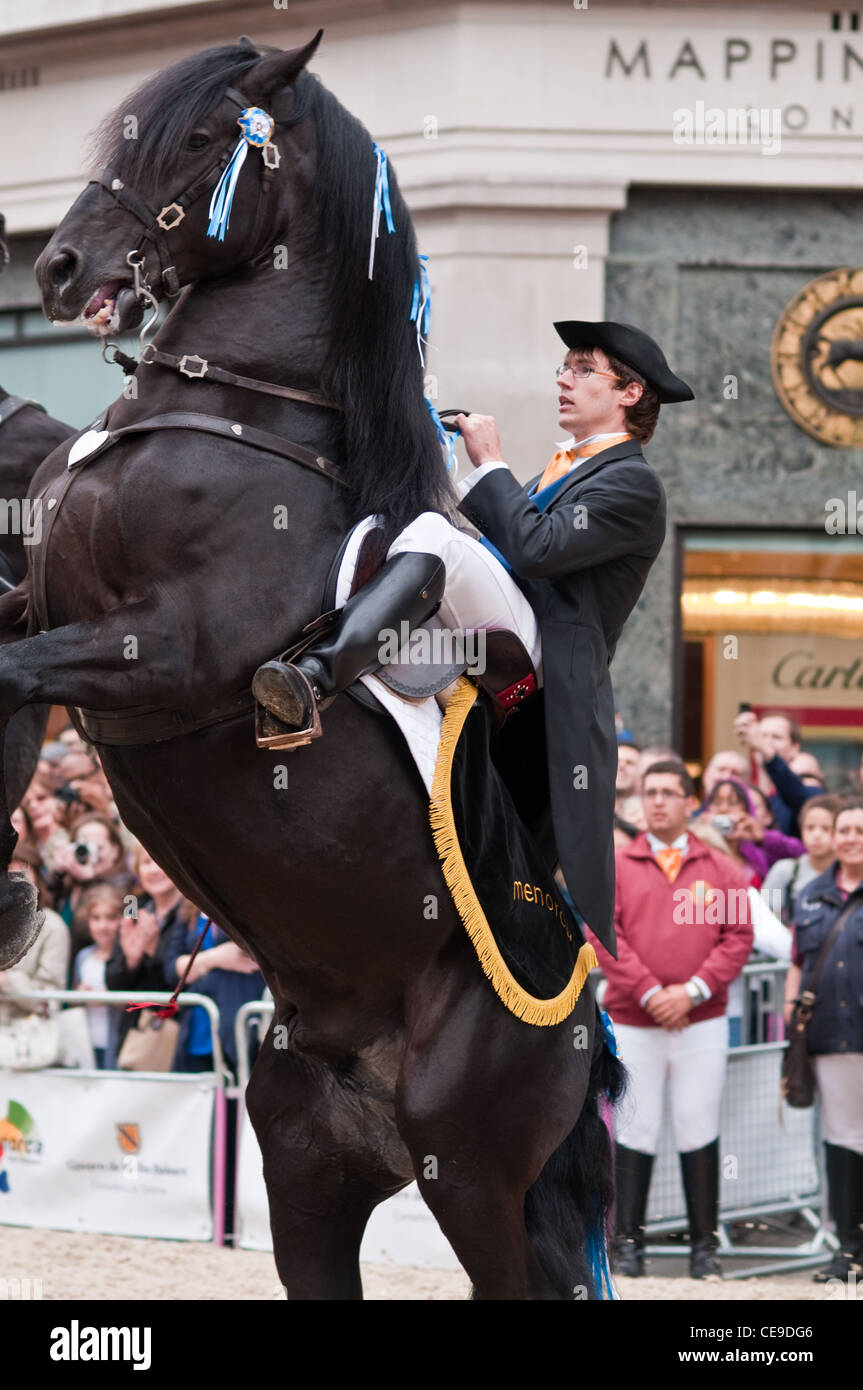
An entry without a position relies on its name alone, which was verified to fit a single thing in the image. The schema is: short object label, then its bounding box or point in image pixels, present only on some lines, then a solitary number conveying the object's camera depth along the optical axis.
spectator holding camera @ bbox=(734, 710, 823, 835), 19.45
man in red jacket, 15.31
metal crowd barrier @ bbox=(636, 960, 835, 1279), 15.65
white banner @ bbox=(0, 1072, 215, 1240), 16.05
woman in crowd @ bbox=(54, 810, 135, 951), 17.64
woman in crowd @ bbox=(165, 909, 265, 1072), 16.28
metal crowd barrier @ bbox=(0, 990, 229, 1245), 15.87
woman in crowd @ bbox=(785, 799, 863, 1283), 15.11
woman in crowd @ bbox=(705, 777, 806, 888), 18.02
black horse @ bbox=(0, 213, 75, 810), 9.66
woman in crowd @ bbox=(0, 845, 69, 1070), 16.75
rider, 7.97
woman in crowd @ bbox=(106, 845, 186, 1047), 16.81
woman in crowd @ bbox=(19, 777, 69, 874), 18.47
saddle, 7.79
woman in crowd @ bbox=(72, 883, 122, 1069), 17.28
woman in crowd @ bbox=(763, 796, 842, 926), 16.66
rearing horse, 7.51
